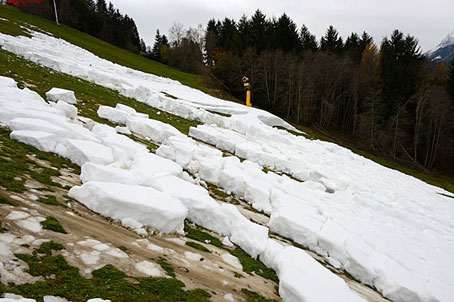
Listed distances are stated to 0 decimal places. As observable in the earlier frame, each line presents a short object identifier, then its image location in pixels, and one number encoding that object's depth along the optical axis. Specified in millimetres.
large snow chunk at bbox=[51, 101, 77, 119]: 9783
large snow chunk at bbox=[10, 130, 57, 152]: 7023
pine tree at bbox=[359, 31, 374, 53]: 60338
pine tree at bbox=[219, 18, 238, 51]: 63309
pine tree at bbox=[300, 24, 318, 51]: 57469
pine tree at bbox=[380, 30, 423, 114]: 47062
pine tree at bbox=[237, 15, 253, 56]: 49875
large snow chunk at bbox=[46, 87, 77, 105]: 11914
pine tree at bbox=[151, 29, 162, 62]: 111288
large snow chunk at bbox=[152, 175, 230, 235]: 6727
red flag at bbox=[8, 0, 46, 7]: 58588
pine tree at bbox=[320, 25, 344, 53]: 59531
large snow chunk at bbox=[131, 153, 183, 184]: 6987
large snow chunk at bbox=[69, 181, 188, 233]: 5375
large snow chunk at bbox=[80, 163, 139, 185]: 6219
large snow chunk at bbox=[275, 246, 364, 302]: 4824
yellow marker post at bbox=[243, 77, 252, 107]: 34881
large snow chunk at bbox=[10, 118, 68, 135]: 7316
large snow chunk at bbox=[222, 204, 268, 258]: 6281
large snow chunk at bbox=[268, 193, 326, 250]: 7570
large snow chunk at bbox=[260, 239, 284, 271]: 5931
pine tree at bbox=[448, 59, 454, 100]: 46406
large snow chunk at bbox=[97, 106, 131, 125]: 12906
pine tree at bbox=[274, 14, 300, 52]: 51753
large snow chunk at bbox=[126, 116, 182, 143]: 12555
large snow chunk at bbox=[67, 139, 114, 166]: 7121
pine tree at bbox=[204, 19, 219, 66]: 78938
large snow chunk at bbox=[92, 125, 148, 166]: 7997
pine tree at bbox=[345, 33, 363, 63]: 55806
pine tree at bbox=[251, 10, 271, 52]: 50188
